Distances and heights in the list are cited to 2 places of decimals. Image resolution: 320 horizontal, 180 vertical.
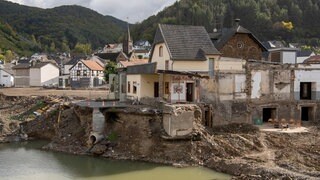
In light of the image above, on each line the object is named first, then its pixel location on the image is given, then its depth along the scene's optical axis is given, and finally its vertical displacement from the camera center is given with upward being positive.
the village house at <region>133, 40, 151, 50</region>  123.24 +13.25
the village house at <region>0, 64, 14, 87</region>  86.25 +1.79
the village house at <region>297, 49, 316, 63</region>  71.12 +5.88
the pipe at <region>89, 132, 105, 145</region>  30.05 -3.65
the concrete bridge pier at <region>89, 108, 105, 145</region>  30.14 -2.88
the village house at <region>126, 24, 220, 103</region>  31.27 +1.74
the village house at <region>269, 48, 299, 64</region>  46.72 +3.74
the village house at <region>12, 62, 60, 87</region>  81.31 +2.52
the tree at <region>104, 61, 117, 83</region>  62.20 +2.85
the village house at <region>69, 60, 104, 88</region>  76.12 +2.28
